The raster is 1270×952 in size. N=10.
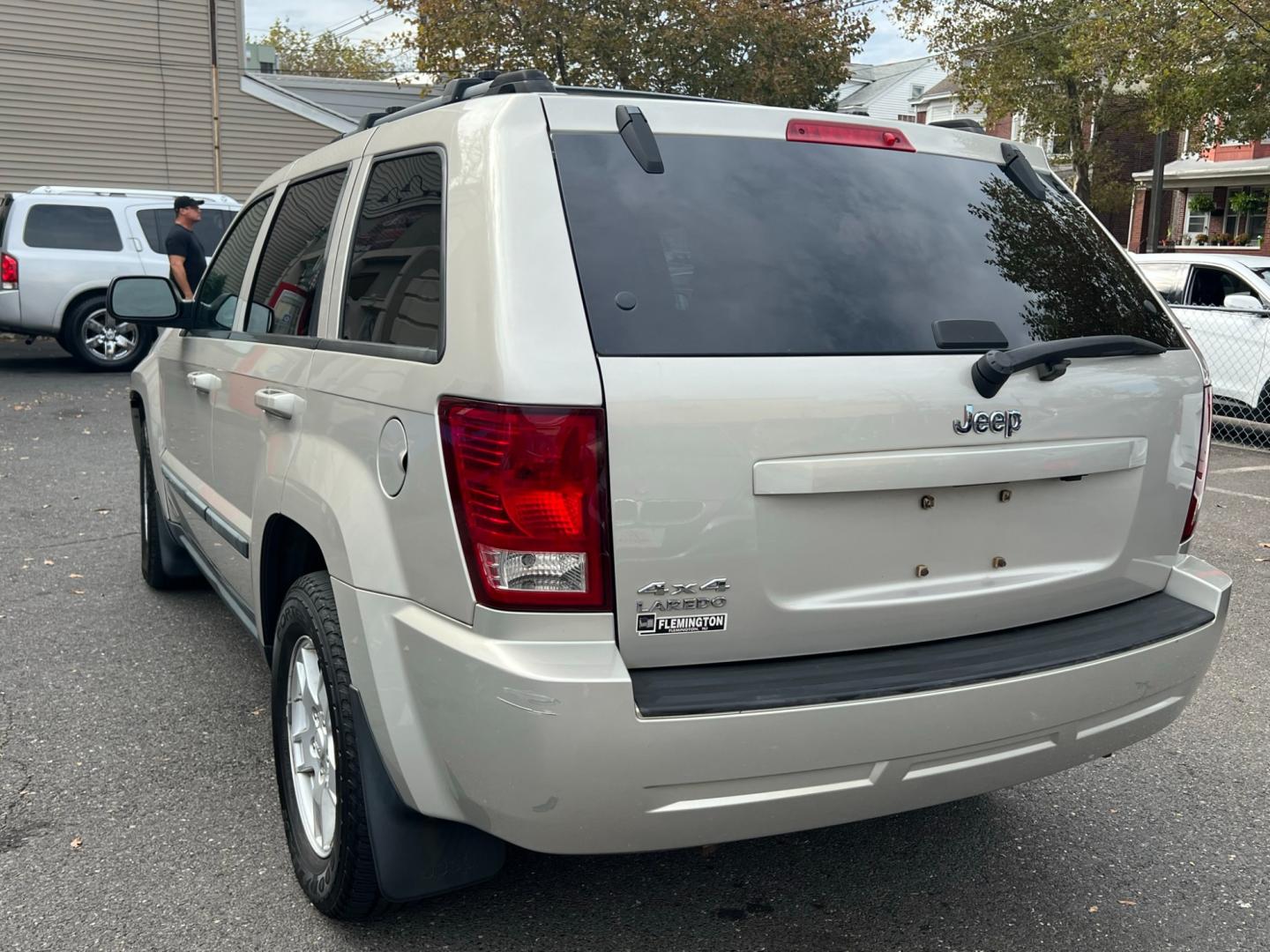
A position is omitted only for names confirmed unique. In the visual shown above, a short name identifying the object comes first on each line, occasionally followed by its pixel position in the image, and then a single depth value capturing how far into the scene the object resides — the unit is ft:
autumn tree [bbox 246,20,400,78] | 220.64
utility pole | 87.30
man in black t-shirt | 37.55
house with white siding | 176.76
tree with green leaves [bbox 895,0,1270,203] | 53.98
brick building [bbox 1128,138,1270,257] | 120.37
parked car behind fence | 36.68
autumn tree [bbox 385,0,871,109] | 66.69
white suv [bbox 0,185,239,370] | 42.75
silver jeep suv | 7.16
